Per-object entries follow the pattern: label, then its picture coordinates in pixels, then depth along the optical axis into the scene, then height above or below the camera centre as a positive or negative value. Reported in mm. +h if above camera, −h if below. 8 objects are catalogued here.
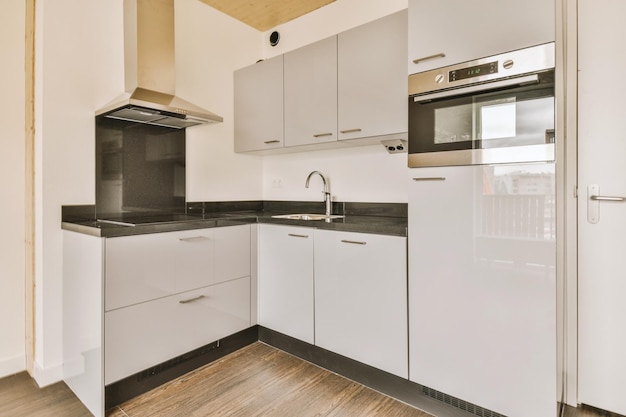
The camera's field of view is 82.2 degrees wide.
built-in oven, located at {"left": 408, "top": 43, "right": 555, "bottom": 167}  1461 +436
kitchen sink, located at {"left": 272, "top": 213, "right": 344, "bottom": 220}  2746 -70
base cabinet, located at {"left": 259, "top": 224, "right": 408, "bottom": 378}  1897 -503
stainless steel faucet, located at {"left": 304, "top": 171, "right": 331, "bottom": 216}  2803 +105
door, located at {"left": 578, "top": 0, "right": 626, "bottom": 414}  1711 -4
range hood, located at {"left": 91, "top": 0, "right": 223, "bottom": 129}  2225 +921
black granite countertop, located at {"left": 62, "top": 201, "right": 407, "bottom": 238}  1886 -75
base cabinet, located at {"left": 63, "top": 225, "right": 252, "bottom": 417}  1783 -520
